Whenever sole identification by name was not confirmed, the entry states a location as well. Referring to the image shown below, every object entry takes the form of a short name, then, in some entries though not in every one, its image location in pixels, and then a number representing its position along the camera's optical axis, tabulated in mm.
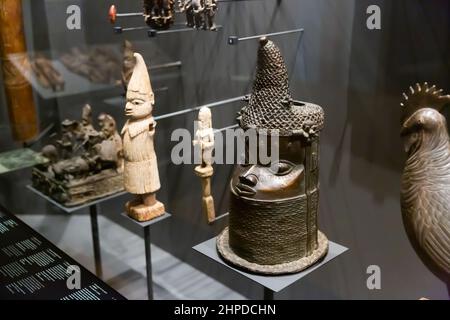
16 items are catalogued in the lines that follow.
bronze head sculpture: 1389
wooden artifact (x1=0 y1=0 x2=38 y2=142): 2305
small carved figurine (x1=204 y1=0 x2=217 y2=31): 1793
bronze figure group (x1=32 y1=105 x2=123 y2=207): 2186
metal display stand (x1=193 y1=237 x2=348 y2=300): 1411
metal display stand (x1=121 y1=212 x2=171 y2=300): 1910
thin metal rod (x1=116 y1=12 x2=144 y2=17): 1888
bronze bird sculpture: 1209
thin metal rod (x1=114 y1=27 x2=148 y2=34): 1913
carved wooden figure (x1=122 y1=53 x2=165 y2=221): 1749
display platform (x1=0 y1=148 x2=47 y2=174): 2503
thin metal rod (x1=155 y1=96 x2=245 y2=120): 2054
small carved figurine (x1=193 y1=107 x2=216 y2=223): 1736
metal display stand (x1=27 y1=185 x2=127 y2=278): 2197
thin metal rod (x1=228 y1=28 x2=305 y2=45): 1792
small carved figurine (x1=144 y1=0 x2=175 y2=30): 1799
